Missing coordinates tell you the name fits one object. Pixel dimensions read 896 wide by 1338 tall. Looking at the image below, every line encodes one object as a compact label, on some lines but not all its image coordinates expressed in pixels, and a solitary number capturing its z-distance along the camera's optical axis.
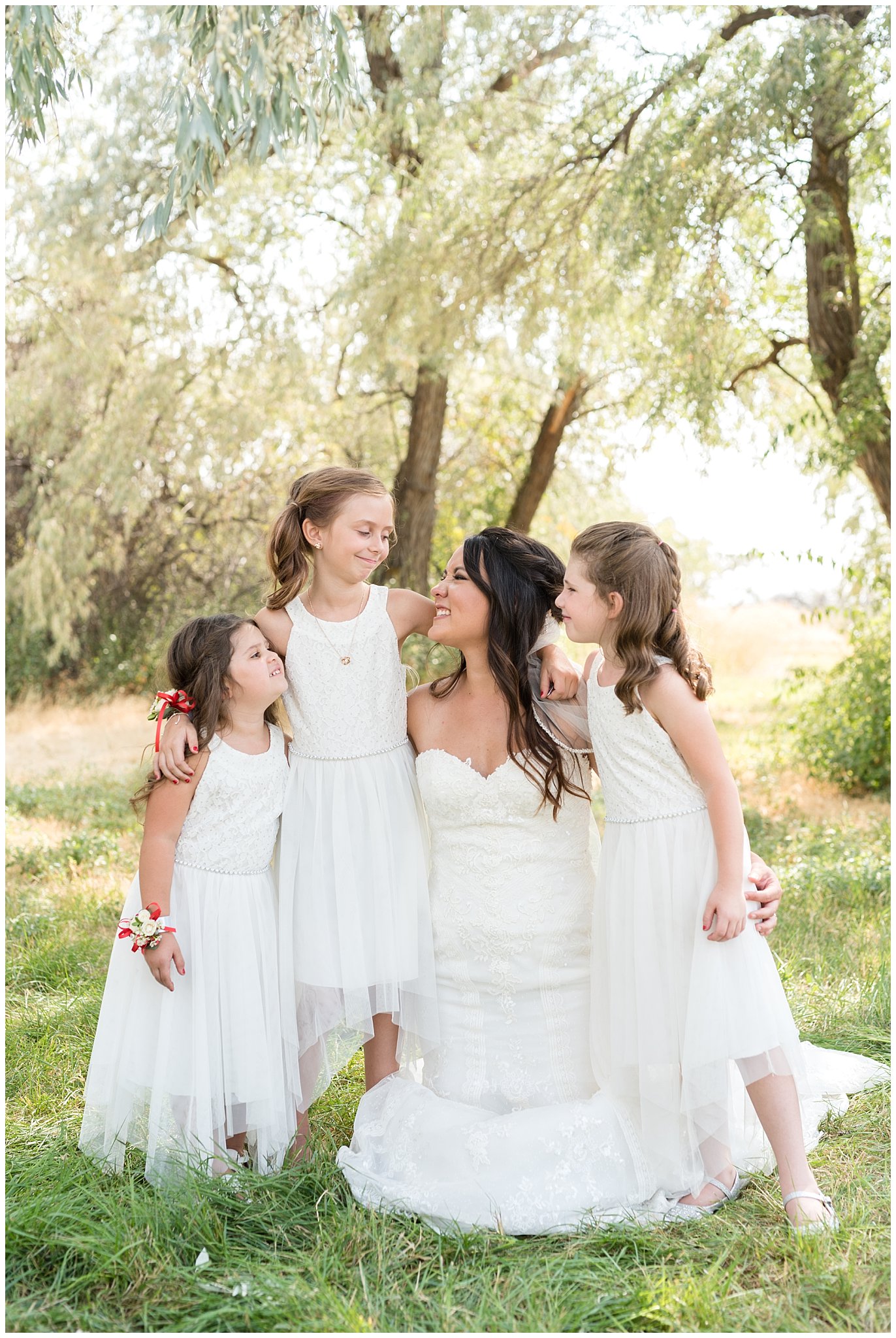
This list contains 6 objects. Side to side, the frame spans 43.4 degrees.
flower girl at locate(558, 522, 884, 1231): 2.46
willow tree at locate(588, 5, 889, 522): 6.16
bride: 2.78
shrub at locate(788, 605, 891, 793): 7.58
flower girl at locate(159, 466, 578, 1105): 2.78
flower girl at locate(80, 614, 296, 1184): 2.62
